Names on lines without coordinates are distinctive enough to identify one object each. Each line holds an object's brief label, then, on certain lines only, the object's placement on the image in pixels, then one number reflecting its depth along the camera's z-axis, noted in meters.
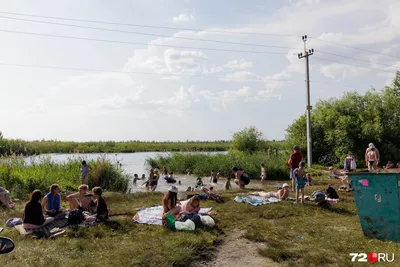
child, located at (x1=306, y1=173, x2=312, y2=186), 17.95
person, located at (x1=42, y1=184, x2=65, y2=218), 9.67
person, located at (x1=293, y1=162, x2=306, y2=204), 11.96
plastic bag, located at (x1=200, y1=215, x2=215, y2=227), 9.23
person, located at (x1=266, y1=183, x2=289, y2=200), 13.14
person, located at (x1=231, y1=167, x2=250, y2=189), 16.98
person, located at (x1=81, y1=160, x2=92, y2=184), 15.31
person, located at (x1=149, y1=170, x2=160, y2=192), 17.05
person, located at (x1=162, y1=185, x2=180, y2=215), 9.98
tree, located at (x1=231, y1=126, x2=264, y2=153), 33.53
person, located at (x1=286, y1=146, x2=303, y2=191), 14.44
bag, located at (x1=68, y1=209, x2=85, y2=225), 9.30
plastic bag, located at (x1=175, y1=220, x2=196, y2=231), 8.85
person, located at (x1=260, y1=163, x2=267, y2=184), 19.19
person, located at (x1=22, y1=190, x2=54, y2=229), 8.58
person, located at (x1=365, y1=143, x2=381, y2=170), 16.66
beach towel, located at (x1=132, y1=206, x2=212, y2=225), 9.72
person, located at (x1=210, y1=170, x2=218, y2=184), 19.99
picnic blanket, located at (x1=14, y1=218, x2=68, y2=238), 8.40
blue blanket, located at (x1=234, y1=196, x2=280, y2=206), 12.48
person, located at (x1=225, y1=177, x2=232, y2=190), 17.03
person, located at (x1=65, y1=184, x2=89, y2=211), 10.51
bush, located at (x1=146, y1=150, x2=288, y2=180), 23.07
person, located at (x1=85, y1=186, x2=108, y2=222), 9.54
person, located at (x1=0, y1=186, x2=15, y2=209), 11.35
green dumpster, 7.43
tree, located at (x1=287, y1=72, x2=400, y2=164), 27.06
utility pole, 25.23
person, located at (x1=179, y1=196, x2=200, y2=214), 10.05
